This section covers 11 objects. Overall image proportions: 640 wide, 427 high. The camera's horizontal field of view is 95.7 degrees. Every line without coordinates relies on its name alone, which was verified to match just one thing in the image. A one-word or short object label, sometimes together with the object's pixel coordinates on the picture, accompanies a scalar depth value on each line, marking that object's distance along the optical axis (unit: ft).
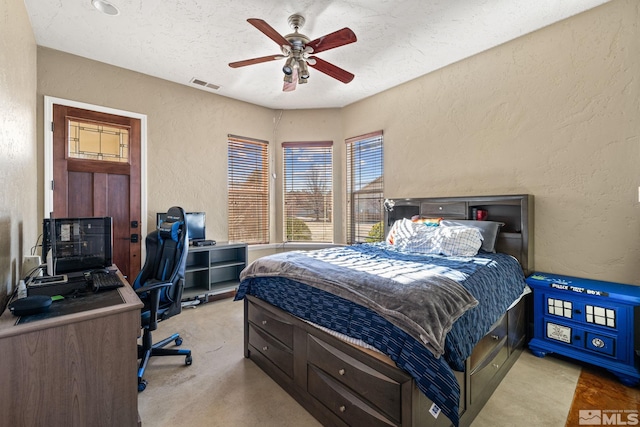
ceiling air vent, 13.17
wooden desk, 4.25
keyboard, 5.94
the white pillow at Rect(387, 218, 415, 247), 10.79
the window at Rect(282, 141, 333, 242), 16.62
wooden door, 10.82
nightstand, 7.27
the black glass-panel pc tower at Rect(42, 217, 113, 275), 6.89
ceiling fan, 7.59
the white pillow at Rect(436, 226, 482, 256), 9.16
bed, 4.62
